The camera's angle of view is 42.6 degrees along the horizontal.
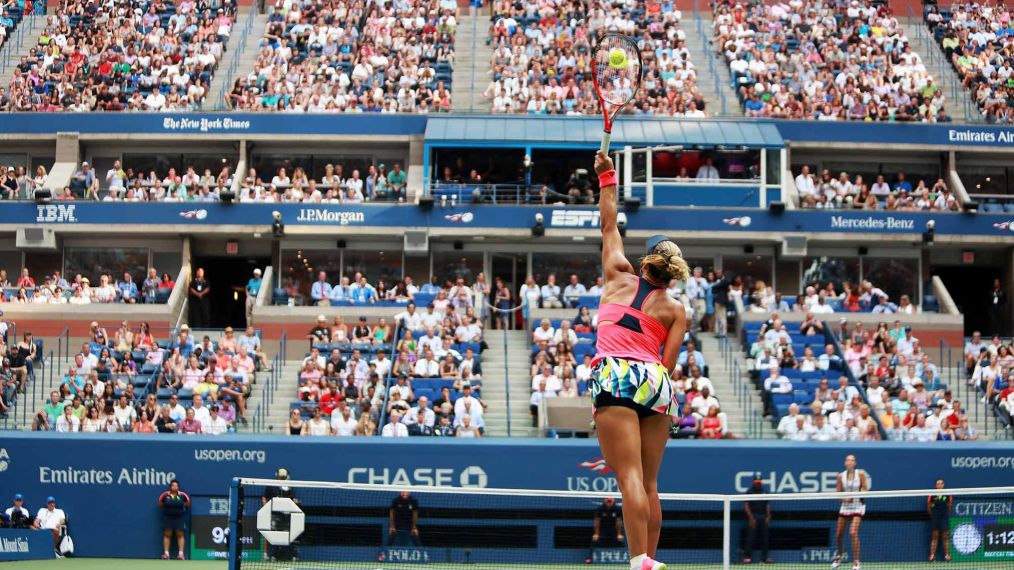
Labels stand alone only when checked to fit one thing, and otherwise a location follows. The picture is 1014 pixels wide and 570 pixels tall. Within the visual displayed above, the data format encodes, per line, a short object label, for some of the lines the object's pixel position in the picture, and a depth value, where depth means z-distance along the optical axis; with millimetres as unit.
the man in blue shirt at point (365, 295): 31297
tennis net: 14672
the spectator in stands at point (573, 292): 30906
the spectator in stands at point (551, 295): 31000
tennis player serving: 7559
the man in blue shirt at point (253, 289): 32031
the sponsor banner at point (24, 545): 18719
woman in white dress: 14328
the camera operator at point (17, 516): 19578
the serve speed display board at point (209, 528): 19547
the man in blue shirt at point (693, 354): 26094
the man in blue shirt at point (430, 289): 31166
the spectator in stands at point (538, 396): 24812
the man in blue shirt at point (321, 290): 32125
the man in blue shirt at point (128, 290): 31792
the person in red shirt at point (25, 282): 32281
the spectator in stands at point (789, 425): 23312
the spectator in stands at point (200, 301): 32344
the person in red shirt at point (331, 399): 24078
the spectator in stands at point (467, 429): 23031
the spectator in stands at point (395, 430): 22203
